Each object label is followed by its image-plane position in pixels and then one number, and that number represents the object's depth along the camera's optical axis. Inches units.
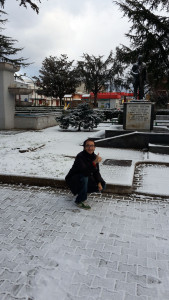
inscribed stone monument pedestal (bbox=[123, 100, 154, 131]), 427.8
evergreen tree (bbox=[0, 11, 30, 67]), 1107.9
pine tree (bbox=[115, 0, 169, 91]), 984.3
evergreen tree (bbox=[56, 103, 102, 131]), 573.9
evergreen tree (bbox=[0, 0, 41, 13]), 455.2
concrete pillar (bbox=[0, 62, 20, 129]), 544.1
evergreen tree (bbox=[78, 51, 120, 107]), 1786.7
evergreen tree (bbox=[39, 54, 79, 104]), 1565.0
